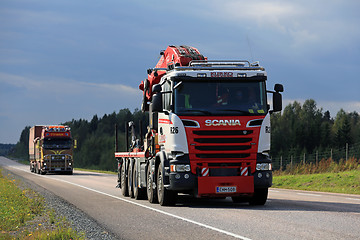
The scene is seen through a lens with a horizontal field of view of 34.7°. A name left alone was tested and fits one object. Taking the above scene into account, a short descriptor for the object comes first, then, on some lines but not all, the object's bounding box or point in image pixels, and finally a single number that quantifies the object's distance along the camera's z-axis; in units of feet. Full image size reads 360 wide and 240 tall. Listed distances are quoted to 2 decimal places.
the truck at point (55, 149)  154.71
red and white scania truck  48.29
